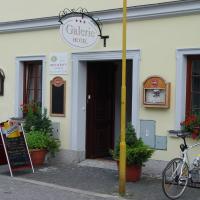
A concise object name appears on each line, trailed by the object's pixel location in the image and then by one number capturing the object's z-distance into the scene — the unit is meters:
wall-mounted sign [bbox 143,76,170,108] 10.29
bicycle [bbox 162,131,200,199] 8.35
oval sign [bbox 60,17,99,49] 10.36
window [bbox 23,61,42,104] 13.23
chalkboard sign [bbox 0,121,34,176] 10.65
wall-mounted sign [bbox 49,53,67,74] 12.24
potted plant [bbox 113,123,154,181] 9.67
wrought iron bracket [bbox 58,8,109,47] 11.30
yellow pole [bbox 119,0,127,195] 8.83
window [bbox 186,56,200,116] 10.23
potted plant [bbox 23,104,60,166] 11.72
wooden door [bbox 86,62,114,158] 12.40
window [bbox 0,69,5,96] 13.89
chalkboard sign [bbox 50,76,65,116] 12.27
